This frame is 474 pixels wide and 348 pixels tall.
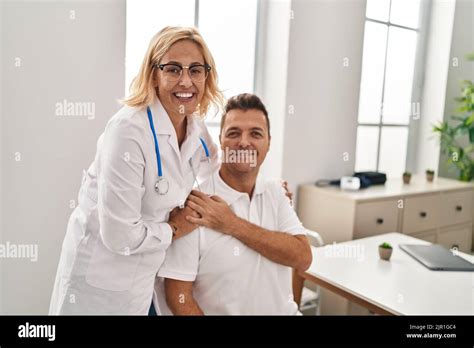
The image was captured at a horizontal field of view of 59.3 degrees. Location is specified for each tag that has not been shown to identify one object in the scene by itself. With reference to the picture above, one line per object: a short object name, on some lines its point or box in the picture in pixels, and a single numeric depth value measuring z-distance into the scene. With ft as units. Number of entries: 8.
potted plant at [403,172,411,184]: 6.18
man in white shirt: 2.95
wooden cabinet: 6.34
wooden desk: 3.44
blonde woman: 2.27
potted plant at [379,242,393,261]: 4.82
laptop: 4.32
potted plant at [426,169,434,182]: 5.92
